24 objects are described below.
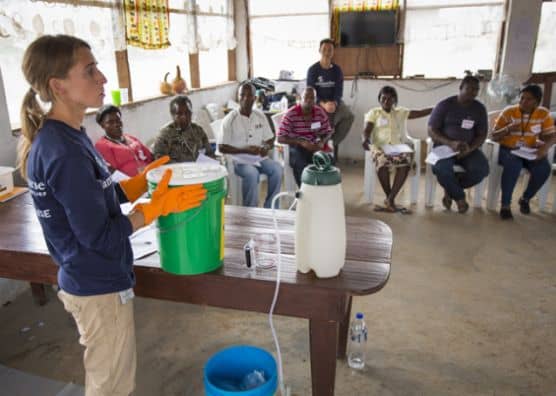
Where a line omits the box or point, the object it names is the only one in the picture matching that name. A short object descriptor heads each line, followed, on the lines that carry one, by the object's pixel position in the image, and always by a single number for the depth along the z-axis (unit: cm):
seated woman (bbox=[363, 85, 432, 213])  394
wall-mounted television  514
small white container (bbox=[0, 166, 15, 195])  221
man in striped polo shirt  381
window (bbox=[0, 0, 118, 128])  271
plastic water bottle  201
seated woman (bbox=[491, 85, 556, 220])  371
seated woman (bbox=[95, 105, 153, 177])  300
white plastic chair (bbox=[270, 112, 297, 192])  394
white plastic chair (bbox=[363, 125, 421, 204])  404
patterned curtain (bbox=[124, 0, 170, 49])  378
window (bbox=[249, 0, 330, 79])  545
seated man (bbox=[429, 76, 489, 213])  379
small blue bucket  158
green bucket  129
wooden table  134
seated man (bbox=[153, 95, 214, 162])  323
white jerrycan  126
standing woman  111
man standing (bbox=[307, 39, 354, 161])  473
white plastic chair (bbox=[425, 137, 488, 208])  399
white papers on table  155
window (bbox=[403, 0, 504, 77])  496
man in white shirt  358
